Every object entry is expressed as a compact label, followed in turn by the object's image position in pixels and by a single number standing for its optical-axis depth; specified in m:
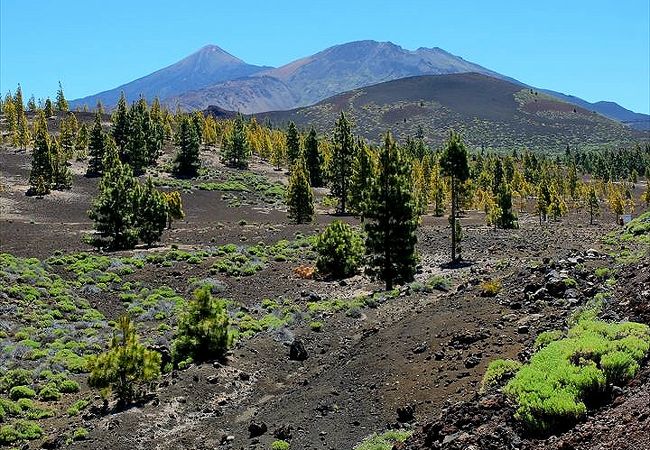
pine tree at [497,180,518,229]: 63.59
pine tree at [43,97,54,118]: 143.55
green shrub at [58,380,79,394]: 22.41
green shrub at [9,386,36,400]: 21.47
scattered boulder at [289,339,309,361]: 23.06
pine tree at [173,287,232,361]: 22.08
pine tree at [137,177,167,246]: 49.86
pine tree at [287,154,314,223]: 67.06
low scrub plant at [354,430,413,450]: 12.41
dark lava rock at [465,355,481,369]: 15.24
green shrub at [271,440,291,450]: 14.63
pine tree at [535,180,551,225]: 81.31
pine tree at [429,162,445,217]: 94.67
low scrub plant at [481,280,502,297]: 21.31
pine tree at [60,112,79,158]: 107.94
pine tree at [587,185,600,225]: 84.92
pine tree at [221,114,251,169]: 117.25
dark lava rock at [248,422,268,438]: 16.00
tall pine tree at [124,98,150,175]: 96.00
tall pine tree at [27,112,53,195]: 80.94
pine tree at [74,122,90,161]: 110.89
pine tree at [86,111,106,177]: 92.88
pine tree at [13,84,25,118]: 124.86
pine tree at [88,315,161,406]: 19.14
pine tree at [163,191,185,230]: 63.91
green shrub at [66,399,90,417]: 19.88
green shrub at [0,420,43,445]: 18.08
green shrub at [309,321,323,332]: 26.02
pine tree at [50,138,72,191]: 85.75
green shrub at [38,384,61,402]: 21.56
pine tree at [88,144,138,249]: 46.78
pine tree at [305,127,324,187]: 98.25
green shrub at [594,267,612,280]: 17.56
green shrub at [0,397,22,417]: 19.89
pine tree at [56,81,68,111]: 165.32
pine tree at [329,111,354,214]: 75.44
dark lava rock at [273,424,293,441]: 15.31
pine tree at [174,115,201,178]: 101.81
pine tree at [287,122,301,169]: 115.95
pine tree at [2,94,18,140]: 116.15
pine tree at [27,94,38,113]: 179.88
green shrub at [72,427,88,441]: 17.45
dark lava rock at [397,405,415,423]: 14.23
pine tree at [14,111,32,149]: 107.44
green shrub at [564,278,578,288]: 17.92
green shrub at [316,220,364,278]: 38.19
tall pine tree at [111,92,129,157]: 101.88
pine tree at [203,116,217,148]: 136.12
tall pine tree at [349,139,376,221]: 65.88
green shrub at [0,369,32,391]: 22.19
